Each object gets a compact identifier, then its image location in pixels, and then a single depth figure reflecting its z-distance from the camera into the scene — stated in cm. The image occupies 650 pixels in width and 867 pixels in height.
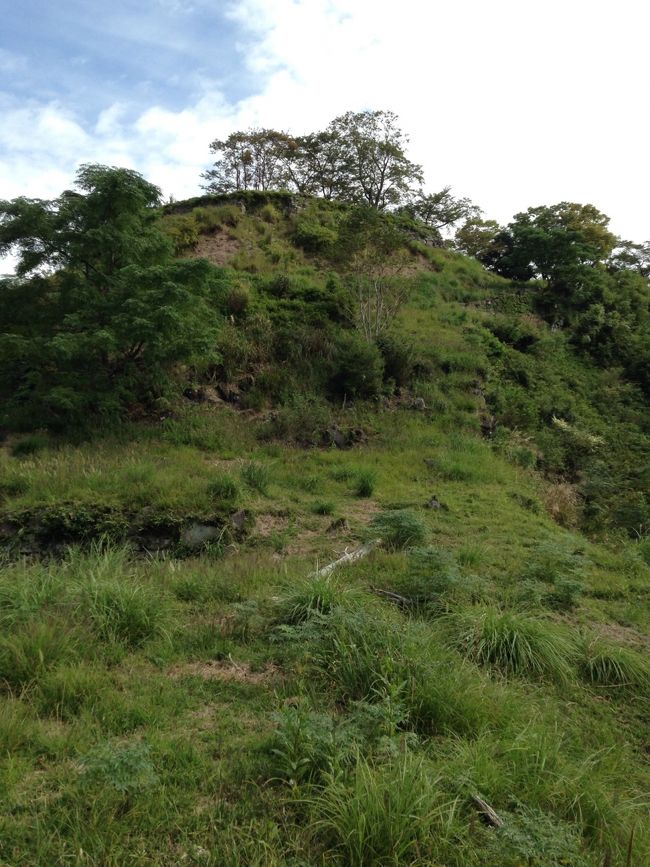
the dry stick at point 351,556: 583
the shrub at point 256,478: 908
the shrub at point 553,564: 639
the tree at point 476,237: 3194
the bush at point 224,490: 825
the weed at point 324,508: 862
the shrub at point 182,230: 1834
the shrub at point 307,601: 462
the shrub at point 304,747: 278
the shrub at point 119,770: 257
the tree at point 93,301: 1006
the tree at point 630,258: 3073
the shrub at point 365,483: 958
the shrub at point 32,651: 356
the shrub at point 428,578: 532
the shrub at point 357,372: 1359
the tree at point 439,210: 3425
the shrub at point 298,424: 1190
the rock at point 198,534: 756
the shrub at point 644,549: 844
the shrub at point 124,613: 421
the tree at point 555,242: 2291
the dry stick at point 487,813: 256
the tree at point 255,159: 3231
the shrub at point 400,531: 703
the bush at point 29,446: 999
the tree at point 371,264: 1581
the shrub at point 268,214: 2220
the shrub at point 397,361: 1472
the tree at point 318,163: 3131
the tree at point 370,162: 2964
